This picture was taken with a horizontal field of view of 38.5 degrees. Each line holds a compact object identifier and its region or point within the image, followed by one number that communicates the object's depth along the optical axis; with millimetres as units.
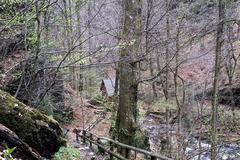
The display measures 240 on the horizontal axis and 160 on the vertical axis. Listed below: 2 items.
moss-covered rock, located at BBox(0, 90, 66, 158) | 5855
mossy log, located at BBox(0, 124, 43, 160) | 5093
